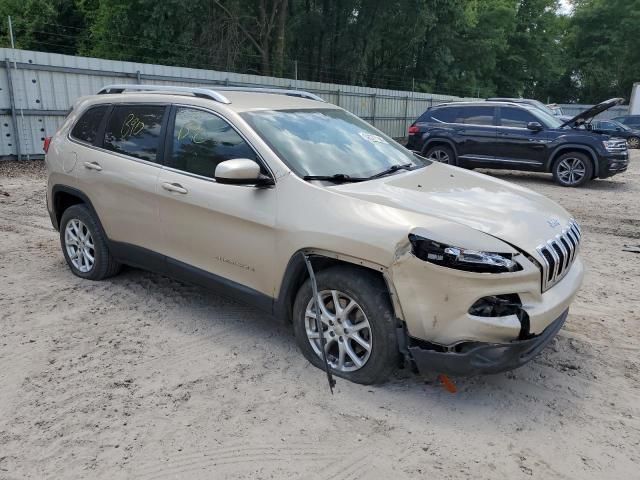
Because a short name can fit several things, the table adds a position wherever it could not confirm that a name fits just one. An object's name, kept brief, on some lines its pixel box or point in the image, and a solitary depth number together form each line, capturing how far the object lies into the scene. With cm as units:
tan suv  294
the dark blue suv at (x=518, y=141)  1150
